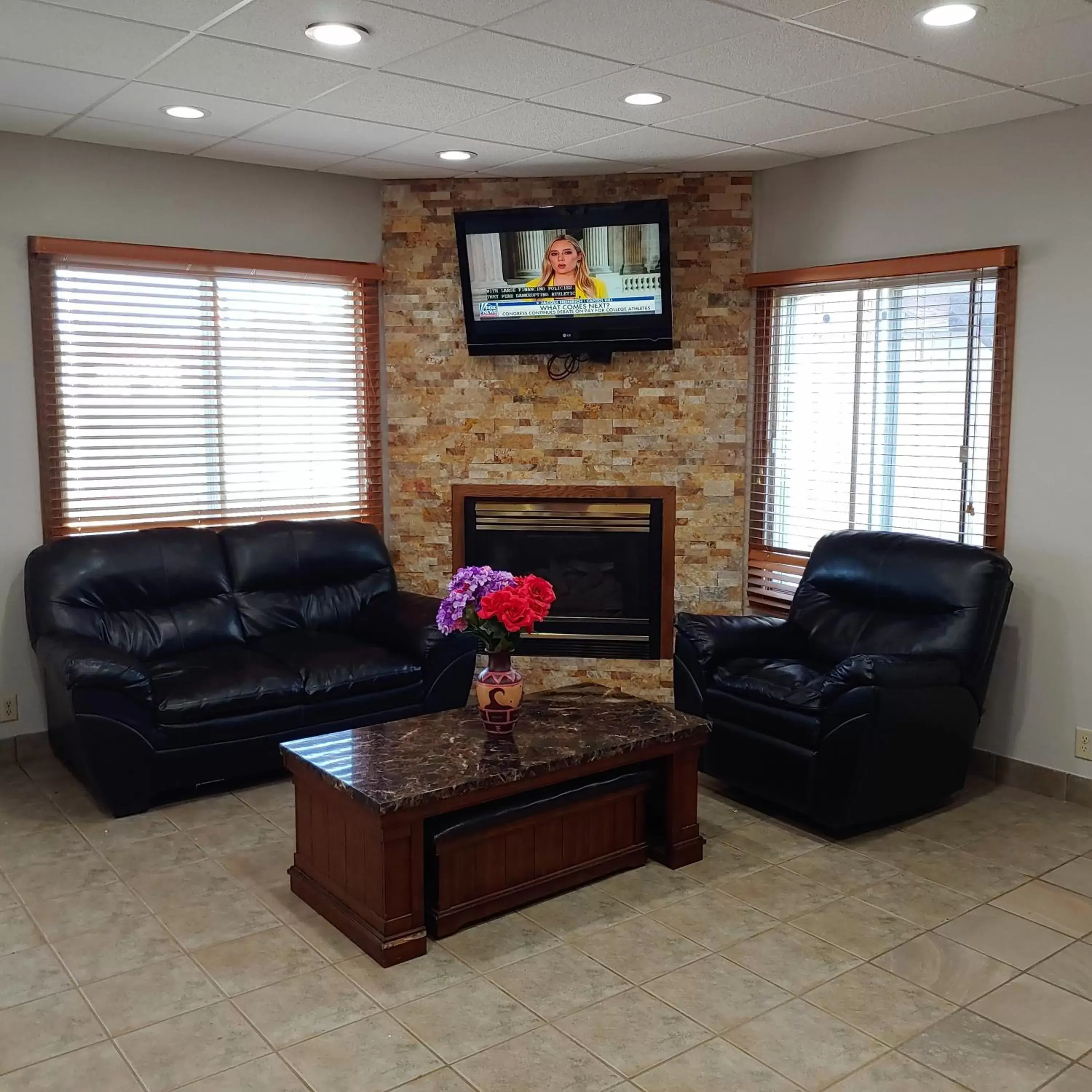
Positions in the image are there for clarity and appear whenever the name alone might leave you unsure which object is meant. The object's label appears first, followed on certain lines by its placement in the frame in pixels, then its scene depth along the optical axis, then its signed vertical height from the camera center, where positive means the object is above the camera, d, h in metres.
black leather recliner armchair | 3.76 -0.95
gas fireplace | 5.50 -0.66
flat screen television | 5.11 +0.70
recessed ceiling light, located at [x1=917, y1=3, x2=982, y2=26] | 2.99 +1.15
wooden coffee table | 2.99 -1.04
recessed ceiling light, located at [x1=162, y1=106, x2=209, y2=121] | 4.09 +1.18
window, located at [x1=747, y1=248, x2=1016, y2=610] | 4.46 +0.09
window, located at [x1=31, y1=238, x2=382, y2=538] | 4.75 +0.17
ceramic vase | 3.44 -0.86
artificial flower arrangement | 3.40 -0.61
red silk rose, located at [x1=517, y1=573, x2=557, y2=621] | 3.46 -0.54
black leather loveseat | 3.98 -0.96
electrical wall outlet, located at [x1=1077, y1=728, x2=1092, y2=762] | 4.20 -1.24
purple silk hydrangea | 3.45 -0.53
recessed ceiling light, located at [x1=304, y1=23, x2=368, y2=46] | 3.16 +1.15
